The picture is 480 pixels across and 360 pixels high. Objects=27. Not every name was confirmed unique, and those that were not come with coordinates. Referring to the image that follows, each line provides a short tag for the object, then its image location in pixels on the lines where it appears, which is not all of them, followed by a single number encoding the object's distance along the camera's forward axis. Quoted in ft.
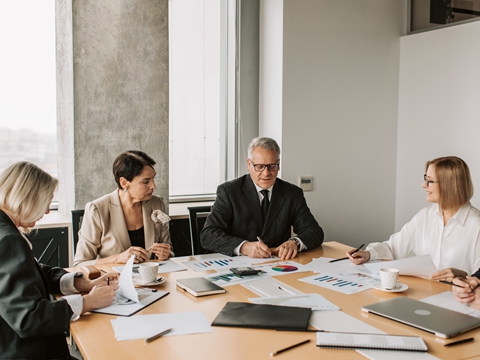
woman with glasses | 8.32
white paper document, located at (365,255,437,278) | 7.28
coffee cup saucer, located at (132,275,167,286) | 7.03
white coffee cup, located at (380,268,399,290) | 6.71
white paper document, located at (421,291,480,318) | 6.02
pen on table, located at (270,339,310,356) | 4.85
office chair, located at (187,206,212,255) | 10.61
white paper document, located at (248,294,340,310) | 6.14
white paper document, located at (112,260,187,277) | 7.77
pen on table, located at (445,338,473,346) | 5.08
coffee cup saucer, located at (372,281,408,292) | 6.77
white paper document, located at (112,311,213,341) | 5.32
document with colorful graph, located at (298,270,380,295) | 6.92
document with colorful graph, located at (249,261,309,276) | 7.73
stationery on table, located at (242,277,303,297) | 6.66
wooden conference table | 4.85
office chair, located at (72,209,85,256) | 9.24
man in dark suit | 10.09
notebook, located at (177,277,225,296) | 6.60
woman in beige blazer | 8.92
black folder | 5.47
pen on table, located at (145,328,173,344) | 5.12
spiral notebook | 4.92
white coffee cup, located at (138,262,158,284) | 7.00
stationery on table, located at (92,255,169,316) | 6.03
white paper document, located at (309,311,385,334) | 5.45
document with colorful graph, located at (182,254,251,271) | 8.05
